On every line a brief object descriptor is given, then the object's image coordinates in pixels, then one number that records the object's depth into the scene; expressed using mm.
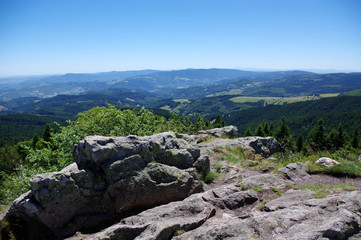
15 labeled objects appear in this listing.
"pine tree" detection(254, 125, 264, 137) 75719
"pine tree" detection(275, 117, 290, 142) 74194
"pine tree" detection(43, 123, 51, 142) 55944
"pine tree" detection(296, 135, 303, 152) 72625
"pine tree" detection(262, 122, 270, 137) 78888
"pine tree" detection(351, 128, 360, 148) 68688
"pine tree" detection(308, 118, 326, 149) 69762
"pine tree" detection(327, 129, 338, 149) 65744
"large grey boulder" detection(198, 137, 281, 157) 26047
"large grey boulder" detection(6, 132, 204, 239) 9266
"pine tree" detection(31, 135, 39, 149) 57050
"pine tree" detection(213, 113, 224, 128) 86875
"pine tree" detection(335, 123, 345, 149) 64938
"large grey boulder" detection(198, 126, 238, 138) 36847
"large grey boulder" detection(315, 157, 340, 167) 14691
